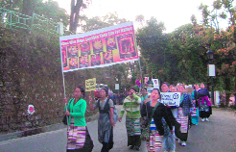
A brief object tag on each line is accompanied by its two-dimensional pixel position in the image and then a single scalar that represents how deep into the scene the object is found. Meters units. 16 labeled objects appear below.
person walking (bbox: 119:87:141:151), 6.27
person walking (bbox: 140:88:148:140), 6.80
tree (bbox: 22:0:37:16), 12.14
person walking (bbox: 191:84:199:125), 10.23
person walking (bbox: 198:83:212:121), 11.48
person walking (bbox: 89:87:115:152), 5.39
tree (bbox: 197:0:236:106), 17.24
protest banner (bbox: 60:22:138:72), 5.68
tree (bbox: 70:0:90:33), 17.48
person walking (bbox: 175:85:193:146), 6.60
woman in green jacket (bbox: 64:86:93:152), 4.42
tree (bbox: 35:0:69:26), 27.90
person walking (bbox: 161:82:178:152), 5.25
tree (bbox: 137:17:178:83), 25.56
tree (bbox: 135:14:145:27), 37.79
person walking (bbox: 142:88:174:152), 4.56
